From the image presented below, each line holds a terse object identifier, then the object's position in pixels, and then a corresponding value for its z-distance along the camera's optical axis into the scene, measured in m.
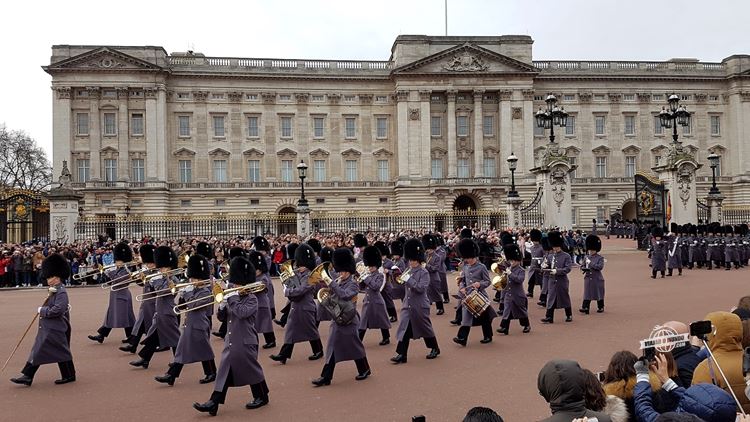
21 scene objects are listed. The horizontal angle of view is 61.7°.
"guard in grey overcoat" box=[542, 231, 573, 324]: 13.01
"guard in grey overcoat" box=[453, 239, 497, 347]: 10.86
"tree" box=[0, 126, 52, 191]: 65.94
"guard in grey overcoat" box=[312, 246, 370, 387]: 8.61
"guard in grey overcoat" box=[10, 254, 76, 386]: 8.89
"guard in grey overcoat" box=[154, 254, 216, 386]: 8.38
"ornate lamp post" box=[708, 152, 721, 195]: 32.06
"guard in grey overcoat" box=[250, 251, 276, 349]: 11.29
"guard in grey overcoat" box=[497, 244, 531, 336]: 11.99
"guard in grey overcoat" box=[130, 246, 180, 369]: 9.80
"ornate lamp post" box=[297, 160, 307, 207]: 33.10
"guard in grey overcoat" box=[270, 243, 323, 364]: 10.00
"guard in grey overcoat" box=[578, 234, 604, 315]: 13.89
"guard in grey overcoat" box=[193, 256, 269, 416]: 7.37
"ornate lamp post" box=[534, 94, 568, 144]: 27.17
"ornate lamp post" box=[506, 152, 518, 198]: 31.11
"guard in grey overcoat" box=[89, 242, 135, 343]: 11.80
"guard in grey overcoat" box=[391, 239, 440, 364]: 9.96
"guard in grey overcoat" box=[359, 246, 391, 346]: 10.45
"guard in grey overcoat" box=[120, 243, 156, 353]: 10.78
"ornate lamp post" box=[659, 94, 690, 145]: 26.67
